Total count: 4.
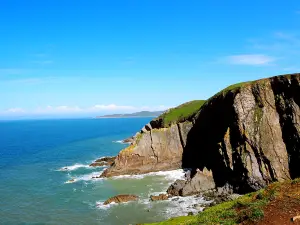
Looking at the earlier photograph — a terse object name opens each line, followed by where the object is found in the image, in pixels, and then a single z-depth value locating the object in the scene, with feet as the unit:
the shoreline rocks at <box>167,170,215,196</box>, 174.37
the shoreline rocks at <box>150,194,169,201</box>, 167.53
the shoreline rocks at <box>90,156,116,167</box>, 273.95
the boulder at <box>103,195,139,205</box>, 166.50
